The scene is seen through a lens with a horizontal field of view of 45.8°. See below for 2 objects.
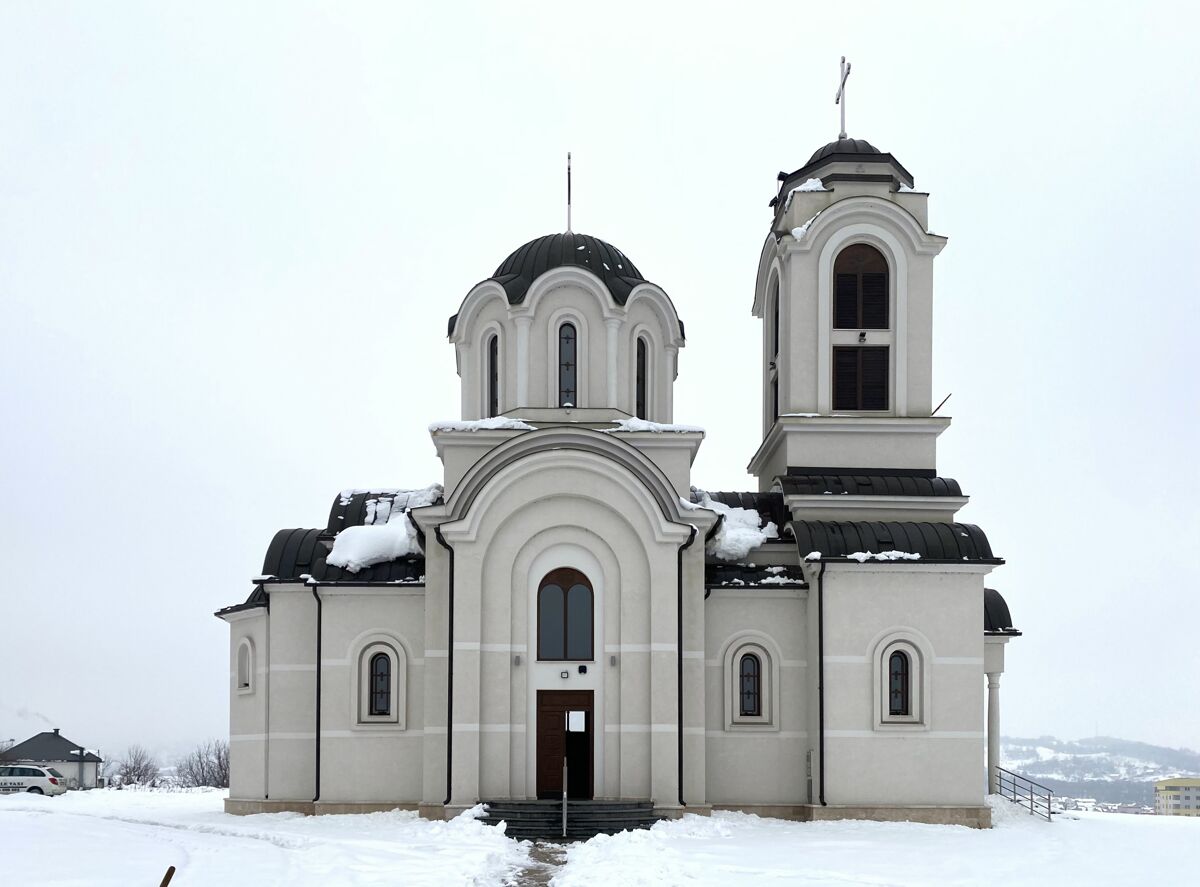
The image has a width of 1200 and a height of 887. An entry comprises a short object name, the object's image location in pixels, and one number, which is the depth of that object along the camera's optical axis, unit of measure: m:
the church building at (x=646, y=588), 25.50
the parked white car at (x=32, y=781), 33.88
